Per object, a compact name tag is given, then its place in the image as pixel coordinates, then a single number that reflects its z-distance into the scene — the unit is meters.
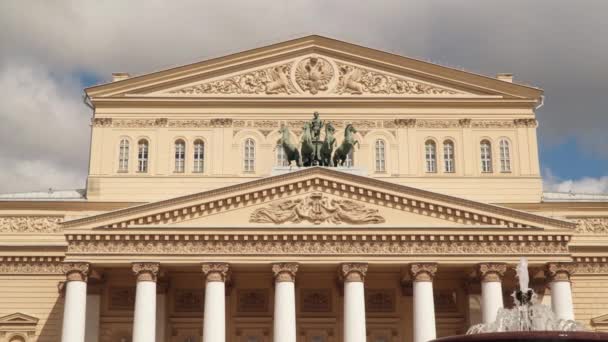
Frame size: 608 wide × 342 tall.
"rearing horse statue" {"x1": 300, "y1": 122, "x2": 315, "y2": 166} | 40.28
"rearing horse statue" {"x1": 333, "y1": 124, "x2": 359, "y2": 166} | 40.62
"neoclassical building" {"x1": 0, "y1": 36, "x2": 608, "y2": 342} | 36.88
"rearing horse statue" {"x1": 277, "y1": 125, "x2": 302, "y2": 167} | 40.69
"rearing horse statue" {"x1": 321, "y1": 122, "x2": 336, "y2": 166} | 40.22
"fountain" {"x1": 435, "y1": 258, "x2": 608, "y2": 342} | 17.97
